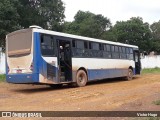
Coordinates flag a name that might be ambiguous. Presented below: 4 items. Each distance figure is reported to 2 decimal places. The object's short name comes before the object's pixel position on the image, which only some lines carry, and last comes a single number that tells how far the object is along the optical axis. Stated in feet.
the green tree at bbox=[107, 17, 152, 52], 102.04
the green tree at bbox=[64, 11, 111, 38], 95.49
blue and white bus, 26.20
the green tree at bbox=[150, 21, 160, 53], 106.96
